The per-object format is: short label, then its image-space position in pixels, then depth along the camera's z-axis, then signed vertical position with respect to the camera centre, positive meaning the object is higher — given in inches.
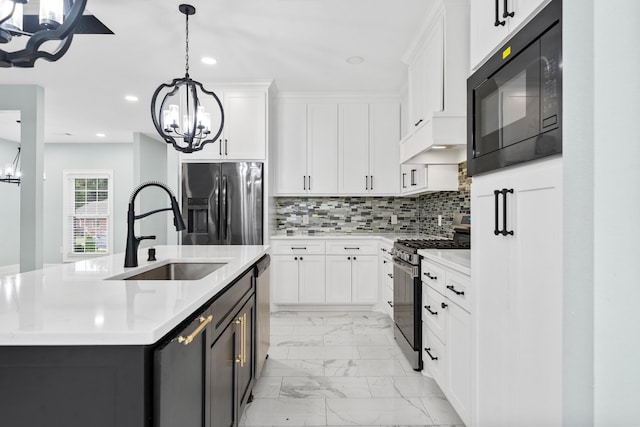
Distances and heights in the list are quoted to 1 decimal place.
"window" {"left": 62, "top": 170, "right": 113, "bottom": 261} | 299.4 +0.0
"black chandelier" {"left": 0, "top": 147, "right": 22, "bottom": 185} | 248.7 +27.1
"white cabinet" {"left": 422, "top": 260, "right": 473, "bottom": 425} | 70.8 -27.2
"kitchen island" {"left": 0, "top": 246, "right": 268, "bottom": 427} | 32.2 -13.7
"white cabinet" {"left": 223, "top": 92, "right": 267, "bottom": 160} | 163.2 +41.5
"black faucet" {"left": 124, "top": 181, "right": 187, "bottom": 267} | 68.6 -2.7
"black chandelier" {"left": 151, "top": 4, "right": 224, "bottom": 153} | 95.8 +26.7
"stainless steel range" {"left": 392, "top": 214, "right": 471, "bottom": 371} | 101.2 -22.4
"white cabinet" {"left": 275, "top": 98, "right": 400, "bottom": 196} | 177.8 +34.4
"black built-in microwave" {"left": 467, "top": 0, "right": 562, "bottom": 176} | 41.9 +16.7
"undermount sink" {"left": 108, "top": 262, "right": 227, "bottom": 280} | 81.6 -13.3
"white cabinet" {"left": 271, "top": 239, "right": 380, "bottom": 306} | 168.6 -28.6
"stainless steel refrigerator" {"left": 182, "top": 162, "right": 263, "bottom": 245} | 157.6 +4.5
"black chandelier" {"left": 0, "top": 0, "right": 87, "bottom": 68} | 49.4 +26.1
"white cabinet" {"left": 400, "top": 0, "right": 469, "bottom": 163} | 96.3 +39.1
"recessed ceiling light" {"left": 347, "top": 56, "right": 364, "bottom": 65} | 136.4 +60.8
